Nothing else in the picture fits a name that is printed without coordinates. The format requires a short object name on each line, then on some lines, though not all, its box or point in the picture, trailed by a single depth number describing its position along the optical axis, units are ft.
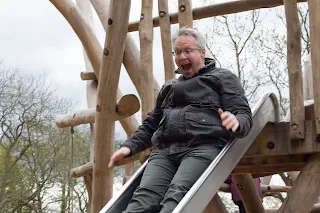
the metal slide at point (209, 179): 9.49
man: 9.86
